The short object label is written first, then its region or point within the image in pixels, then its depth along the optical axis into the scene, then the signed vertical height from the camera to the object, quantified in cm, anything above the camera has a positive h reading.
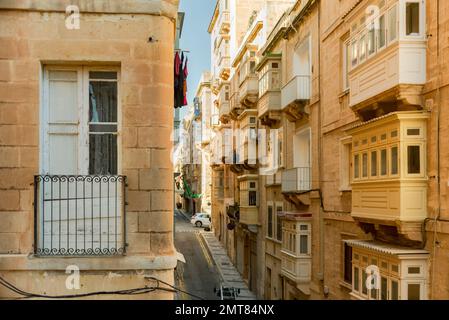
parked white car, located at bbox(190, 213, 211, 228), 5128 -379
